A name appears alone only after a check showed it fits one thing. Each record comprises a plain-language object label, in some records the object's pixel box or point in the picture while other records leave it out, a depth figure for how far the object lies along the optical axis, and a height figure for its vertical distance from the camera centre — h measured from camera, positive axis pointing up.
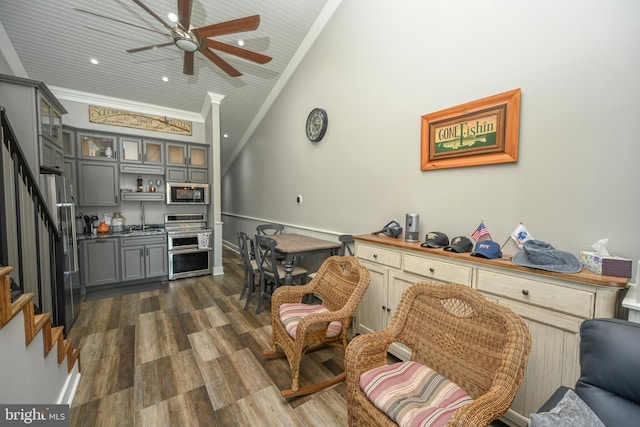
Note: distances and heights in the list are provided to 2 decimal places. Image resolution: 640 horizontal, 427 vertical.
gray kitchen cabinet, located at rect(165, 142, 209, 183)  4.68 +0.68
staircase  1.18 -0.88
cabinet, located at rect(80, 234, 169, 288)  3.81 -0.98
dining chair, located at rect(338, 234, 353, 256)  3.13 -0.60
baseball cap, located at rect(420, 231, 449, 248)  2.05 -0.32
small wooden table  2.90 -0.56
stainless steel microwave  4.60 +0.10
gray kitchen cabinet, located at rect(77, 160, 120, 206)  3.98 +0.23
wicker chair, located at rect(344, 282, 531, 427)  1.11 -0.80
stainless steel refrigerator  2.67 -0.31
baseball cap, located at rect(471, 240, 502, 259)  1.69 -0.32
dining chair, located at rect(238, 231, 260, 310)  3.34 -0.85
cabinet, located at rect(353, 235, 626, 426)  1.27 -0.55
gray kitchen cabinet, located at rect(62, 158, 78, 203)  3.79 +0.35
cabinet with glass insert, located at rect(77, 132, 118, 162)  3.97 +0.82
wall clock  3.64 +1.13
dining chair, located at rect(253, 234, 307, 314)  3.02 -0.87
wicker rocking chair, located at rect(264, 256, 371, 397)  1.86 -0.90
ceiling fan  2.19 +1.55
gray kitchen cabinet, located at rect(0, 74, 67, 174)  2.47 +0.83
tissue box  1.26 -0.31
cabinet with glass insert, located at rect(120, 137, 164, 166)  4.33 +0.82
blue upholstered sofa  0.88 -0.64
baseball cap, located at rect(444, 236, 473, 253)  1.87 -0.32
